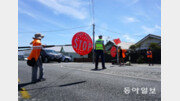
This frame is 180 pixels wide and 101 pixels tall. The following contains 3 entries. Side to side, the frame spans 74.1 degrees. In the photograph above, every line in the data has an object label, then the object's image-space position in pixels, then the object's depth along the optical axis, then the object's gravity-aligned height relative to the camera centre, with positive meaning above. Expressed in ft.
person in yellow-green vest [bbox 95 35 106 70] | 19.38 +0.79
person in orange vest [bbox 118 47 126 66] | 32.67 -0.08
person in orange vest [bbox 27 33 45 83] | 11.40 -0.18
